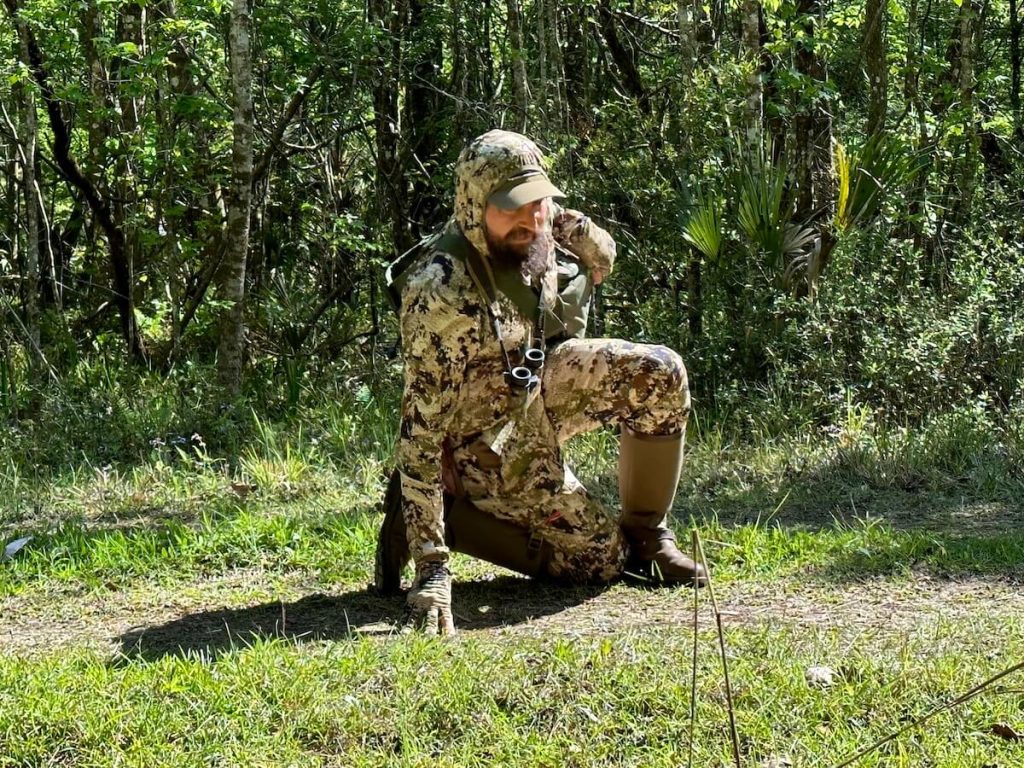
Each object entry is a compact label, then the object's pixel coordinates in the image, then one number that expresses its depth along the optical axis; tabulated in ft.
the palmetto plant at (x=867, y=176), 24.35
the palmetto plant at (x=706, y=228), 24.73
